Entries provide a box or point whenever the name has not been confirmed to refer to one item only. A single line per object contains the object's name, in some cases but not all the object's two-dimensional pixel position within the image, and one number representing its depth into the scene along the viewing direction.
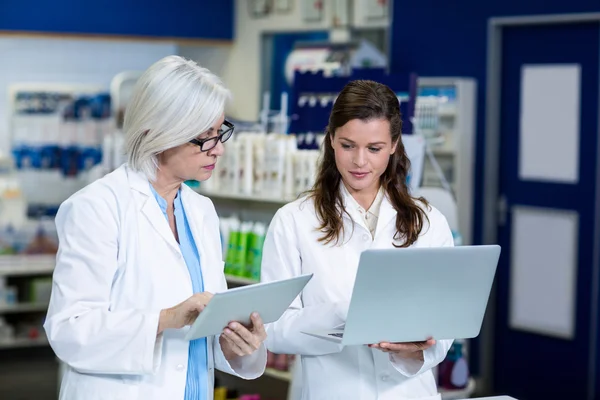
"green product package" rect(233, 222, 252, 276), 4.95
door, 6.01
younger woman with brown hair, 2.66
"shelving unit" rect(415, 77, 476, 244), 6.45
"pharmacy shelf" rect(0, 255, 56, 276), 7.13
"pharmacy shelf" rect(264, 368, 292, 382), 4.96
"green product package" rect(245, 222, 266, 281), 4.90
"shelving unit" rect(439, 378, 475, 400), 4.66
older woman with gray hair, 2.32
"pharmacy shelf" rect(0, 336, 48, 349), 7.29
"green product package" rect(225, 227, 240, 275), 4.99
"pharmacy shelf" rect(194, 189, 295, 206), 4.96
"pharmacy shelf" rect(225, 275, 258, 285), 4.91
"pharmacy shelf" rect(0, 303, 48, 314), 7.27
